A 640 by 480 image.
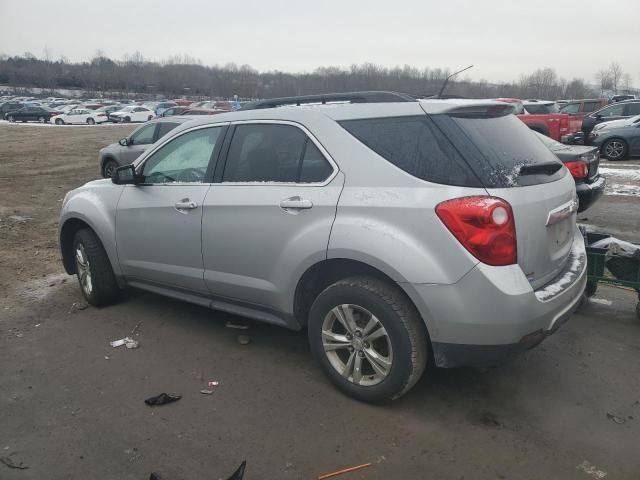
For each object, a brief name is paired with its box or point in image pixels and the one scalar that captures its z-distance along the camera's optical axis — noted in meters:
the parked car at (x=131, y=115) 43.19
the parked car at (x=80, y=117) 40.44
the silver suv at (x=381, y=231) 2.83
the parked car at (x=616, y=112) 18.06
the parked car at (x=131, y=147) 12.87
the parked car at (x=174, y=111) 29.01
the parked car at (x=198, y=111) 21.78
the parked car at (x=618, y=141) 14.92
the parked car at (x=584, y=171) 6.23
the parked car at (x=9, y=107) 45.21
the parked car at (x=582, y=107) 22.08
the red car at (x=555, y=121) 17.56
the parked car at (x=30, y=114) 41.66
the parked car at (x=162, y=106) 44.18
